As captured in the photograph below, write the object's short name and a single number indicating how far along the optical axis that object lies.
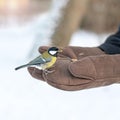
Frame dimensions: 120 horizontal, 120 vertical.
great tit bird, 1.60
